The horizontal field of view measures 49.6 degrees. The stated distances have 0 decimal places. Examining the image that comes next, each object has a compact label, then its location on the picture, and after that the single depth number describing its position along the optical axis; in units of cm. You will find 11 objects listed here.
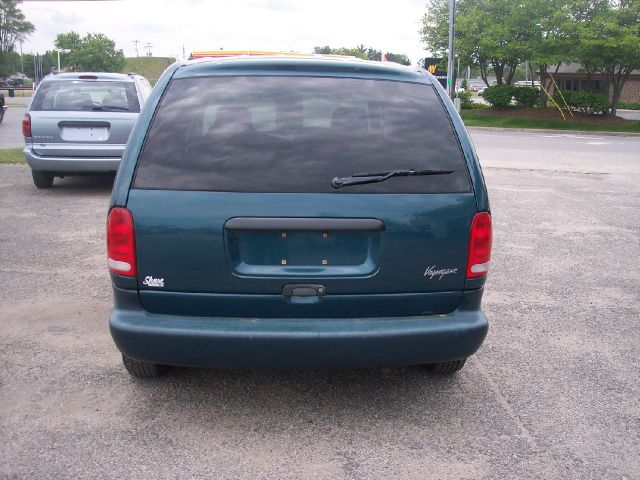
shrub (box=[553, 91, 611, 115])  3319
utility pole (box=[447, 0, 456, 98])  2952
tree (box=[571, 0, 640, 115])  2902
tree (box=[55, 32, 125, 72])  8881
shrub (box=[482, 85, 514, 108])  3512
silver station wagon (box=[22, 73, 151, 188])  970
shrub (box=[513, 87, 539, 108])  3541
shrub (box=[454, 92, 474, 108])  3934
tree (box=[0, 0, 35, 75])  9019
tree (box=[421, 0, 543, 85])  3177
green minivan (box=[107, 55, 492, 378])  324
